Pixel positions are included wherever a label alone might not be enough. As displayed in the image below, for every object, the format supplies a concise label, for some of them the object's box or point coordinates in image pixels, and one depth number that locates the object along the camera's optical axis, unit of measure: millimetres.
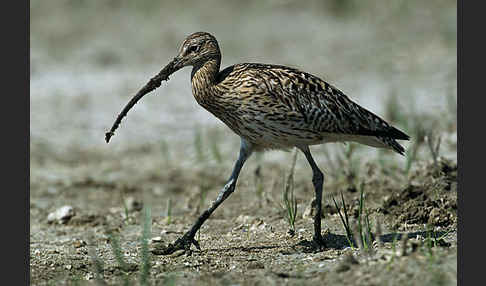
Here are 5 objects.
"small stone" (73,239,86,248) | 14191
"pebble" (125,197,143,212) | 17406
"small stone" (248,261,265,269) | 11719
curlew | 12937
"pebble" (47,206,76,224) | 16281
